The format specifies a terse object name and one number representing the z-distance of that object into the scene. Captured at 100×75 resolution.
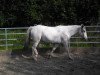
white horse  6.67
